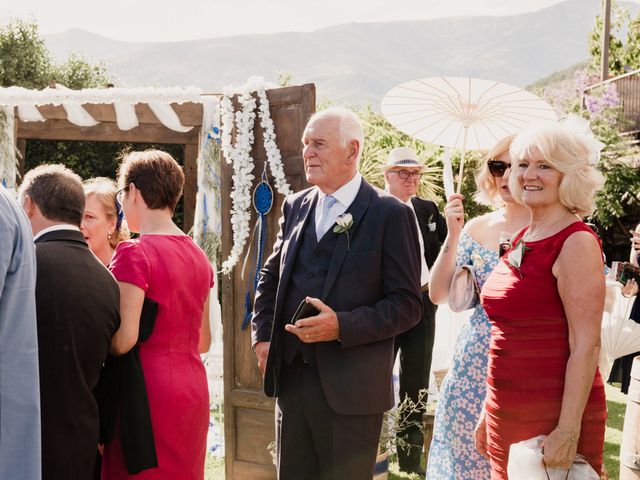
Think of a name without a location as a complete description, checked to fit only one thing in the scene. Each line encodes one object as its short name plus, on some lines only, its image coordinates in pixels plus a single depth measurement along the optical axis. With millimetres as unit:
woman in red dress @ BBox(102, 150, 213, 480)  2609
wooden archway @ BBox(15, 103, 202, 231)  5082
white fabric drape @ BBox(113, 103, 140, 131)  5151
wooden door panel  4629
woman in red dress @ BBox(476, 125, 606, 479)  2119
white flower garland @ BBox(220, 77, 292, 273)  4523
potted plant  4305
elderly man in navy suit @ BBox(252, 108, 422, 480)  2670
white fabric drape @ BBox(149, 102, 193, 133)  5059
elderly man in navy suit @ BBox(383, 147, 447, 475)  4945
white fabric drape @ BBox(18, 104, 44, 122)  5473
